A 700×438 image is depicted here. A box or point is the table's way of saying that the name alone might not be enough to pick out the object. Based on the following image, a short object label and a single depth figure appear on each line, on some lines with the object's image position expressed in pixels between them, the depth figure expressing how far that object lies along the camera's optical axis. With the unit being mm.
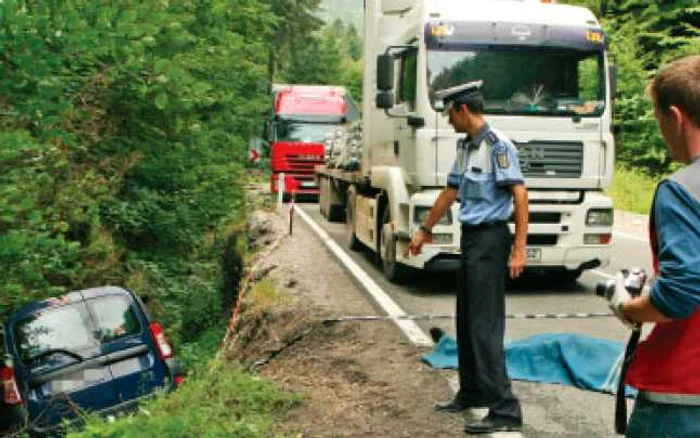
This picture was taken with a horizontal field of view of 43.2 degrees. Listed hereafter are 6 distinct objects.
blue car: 8430
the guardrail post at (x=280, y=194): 21164
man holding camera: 2438
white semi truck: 9953
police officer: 5281
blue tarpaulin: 6496
